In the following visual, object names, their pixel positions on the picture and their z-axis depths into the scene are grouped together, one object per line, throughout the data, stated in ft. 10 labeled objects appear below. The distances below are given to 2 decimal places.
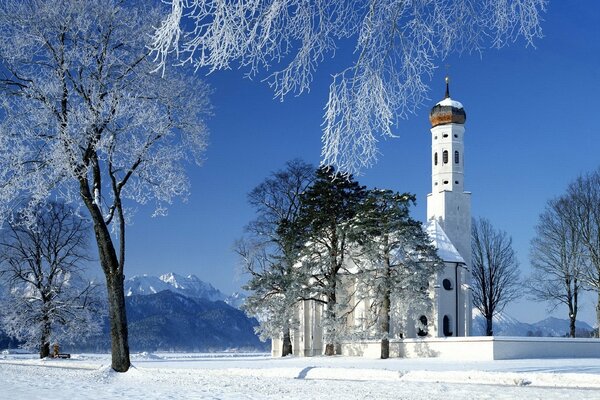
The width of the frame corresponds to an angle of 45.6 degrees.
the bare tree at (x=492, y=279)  193.26
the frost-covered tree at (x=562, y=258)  148.46
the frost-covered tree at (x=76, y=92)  65.16
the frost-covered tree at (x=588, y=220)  143.43
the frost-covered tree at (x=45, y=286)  137.80
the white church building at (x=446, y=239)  166.71
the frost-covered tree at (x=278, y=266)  138.21
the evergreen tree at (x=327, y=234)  136.36
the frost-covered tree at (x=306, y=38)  20.58
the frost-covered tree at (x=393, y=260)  123.24
